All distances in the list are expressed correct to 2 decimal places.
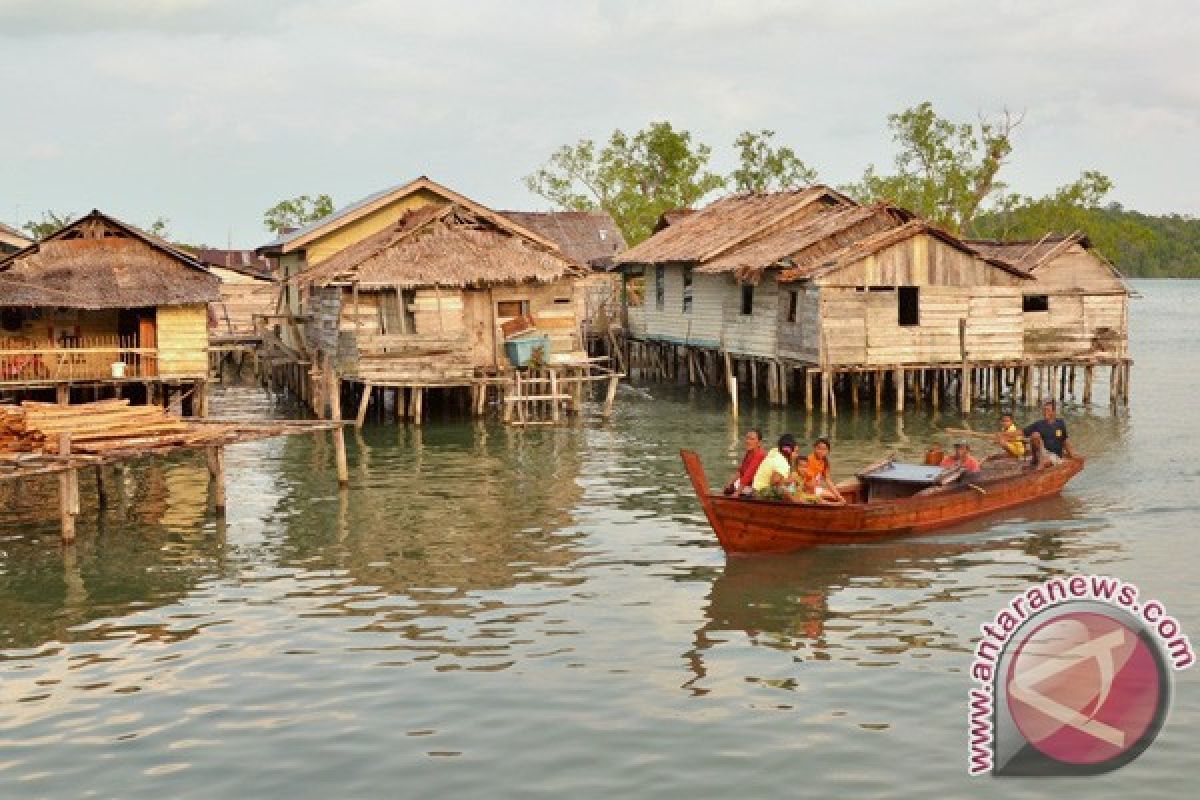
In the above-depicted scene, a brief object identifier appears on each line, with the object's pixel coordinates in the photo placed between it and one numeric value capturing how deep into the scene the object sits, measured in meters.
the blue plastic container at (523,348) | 35.69
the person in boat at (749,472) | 20.08
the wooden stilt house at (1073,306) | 38.72
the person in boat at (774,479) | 19.84
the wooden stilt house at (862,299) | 35.44
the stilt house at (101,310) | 31.00
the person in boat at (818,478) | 20.19
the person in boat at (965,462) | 22.62
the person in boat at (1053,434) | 24.97
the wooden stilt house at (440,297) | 34.88
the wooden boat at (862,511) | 19.59
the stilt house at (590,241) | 56.31
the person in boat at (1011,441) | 24.75
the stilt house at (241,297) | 54.34
